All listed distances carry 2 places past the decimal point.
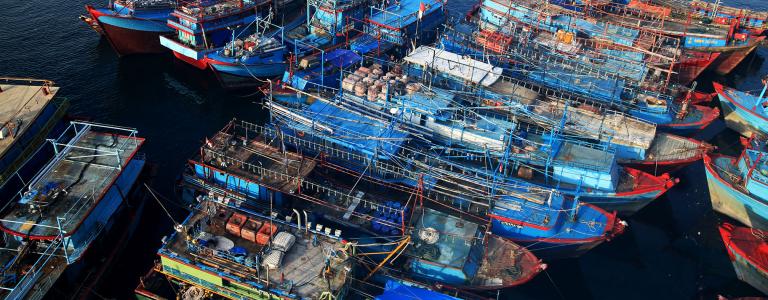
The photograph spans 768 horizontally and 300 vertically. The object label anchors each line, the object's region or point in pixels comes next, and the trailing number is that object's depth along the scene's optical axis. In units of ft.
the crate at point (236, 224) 136.05
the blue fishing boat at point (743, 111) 216.33
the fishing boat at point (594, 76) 208.95
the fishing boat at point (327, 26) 238.27
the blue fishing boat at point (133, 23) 237.66
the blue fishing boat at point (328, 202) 146.92
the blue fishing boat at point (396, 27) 237.25
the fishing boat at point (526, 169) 171.73
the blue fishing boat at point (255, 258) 129.29
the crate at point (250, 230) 134.82
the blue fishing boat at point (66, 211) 136.36
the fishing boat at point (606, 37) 242.99
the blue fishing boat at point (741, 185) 177.17
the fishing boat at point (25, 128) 158.40
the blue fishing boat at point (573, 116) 189.78
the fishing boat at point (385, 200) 156.76
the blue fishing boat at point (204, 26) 232.08
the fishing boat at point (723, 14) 275.82
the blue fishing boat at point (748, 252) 161.27
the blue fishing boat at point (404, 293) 136.56
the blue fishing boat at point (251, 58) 222.48
